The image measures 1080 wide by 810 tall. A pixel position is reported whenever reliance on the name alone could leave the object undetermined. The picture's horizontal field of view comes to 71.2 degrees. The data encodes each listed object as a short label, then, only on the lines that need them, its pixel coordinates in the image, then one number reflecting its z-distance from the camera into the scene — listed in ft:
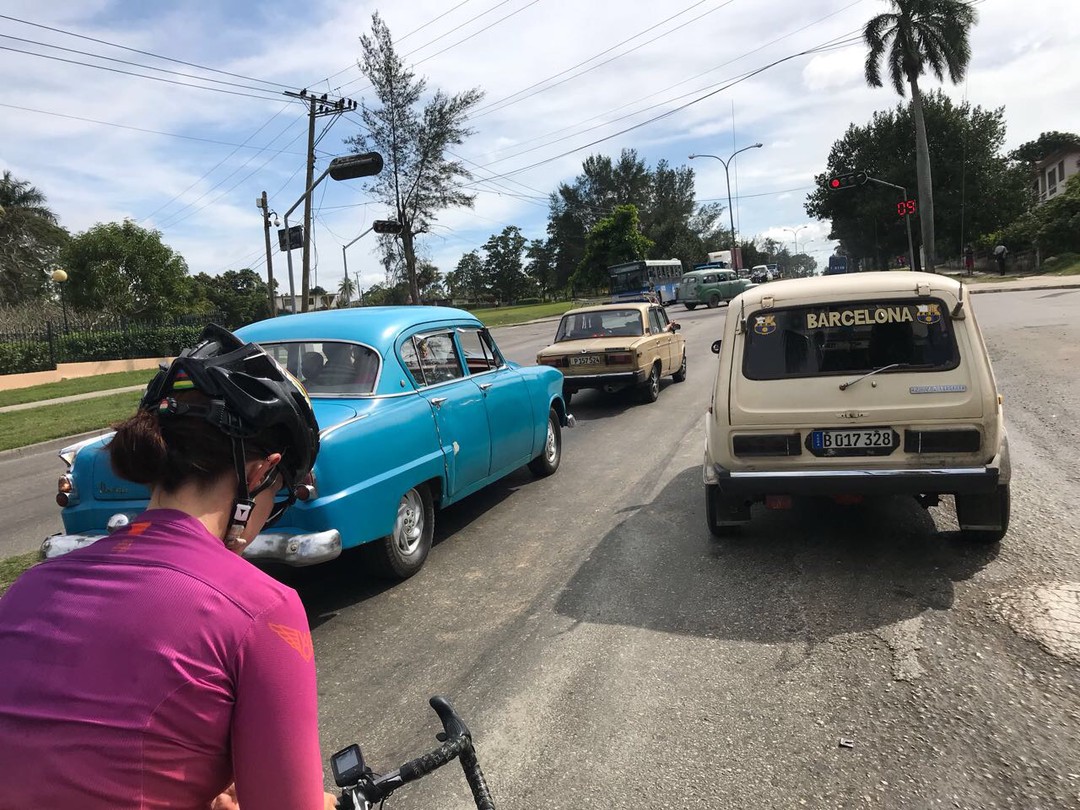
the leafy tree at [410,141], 122.62
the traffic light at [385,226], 106.00
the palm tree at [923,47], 125.08
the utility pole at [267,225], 120.15
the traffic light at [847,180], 92.48
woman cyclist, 3.58
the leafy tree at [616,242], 196.95
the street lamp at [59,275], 91.77
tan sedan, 38.09
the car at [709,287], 128.88
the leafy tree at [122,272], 136.98
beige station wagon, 15.17
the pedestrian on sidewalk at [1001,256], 122.25
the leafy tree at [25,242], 146.98
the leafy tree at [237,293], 209.46
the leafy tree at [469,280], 329.11
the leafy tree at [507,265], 320.50
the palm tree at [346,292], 314.06
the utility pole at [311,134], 94.48
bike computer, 4.51
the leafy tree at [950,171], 193.57
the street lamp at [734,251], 196.58
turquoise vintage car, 14.06
